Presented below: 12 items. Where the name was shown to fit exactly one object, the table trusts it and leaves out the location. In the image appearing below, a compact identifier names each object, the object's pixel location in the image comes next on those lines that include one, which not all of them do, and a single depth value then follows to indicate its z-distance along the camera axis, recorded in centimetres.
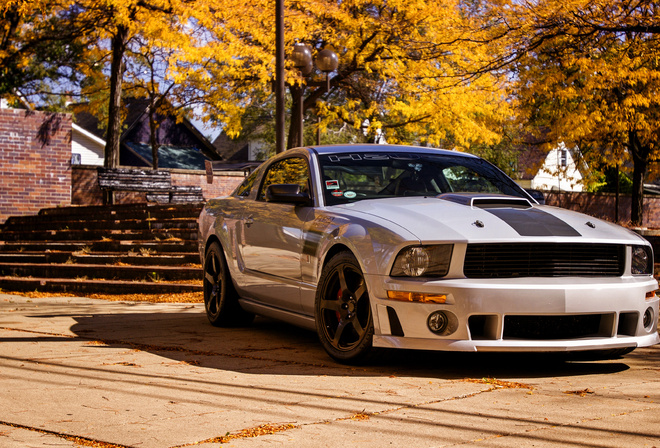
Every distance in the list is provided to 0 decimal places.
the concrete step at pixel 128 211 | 1508
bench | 1994
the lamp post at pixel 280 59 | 1270
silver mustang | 497
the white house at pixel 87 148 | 5234
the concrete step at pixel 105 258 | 1202
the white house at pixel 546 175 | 5321
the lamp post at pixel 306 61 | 1548
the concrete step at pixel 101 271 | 1149
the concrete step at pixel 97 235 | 1351
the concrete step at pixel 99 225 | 1412
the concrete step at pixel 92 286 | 1093
